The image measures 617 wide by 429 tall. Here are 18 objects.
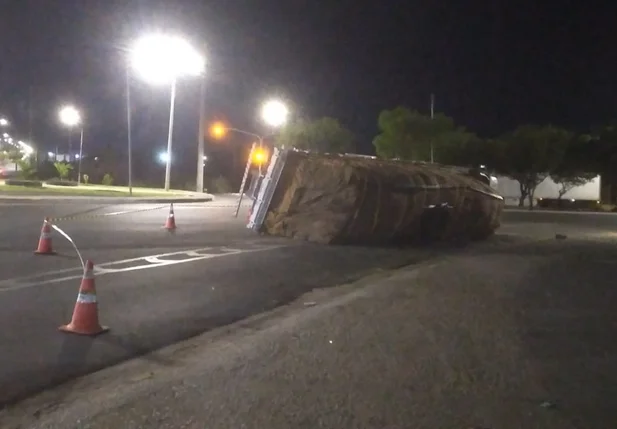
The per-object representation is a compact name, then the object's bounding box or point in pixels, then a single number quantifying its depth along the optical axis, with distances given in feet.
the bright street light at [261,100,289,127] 180.86
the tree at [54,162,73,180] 202.69
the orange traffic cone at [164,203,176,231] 76.02
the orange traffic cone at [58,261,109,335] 29.71
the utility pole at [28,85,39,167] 289.21
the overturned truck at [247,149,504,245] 66.85
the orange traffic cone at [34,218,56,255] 52.03
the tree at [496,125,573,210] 206.69
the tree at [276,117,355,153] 245.24
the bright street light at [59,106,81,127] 215.31
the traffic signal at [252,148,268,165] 80.88
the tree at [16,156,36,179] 195.88
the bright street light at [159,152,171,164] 272.02
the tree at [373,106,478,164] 229.66
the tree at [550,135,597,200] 211.61
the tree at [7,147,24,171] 255.39
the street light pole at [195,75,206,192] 168.04
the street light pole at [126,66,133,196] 149.28
